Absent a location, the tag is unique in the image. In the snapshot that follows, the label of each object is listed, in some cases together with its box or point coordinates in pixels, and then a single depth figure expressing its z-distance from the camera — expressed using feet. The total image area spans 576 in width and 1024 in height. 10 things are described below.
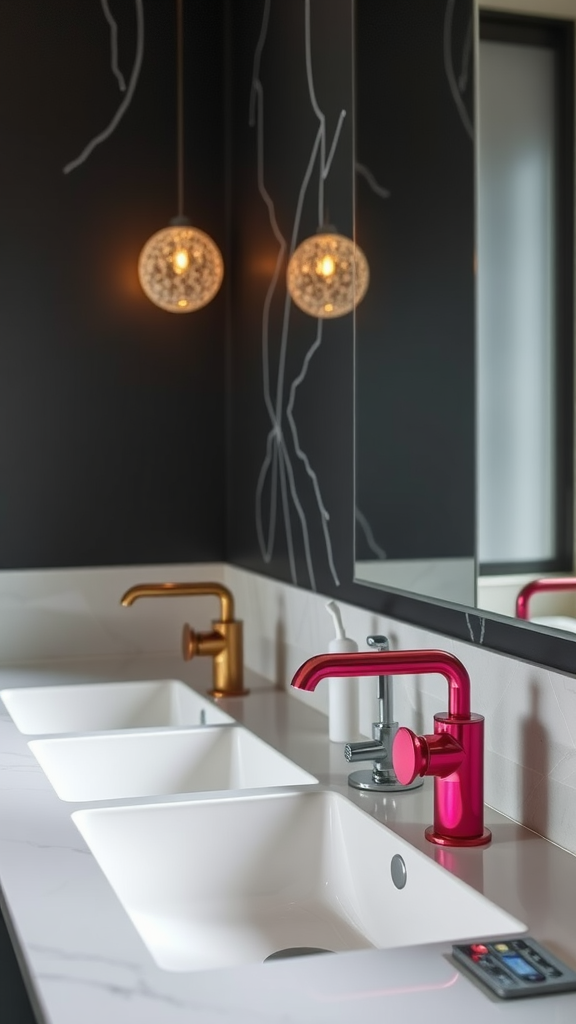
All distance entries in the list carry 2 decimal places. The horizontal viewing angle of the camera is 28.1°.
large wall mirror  4.23
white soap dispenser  5.73
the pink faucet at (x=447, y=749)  4.10
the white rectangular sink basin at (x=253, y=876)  4.36
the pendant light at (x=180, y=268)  7.98
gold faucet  7.14
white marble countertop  2.87
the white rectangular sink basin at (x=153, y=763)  6.01
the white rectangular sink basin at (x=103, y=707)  7.20
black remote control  2.96
